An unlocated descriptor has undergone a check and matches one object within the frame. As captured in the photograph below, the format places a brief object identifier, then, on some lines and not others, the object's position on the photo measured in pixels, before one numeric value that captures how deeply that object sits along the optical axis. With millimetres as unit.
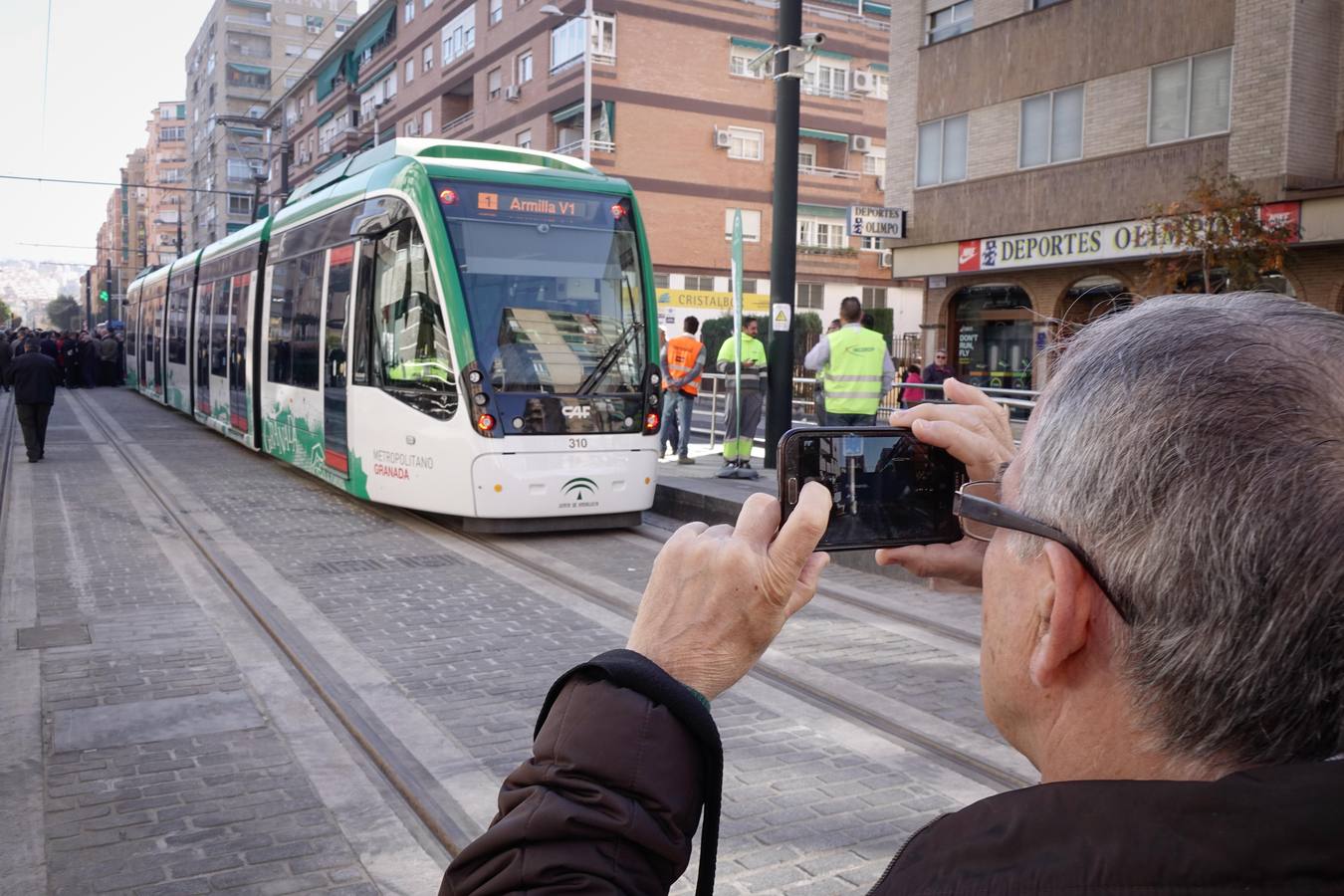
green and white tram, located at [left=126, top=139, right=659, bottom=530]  9875
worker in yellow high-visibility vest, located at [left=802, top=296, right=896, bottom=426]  11898
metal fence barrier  20328
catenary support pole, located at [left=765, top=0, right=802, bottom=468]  13570
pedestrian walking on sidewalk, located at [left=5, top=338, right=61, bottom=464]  15906
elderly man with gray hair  969
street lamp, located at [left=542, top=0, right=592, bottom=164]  33197
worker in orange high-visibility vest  15523
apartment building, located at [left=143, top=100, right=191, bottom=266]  124875
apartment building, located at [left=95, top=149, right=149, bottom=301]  135988
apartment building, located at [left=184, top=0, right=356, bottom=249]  94875
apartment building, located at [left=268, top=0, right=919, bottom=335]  42125
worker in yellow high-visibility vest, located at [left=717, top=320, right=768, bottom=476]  13812
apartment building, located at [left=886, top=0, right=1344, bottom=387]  18625
